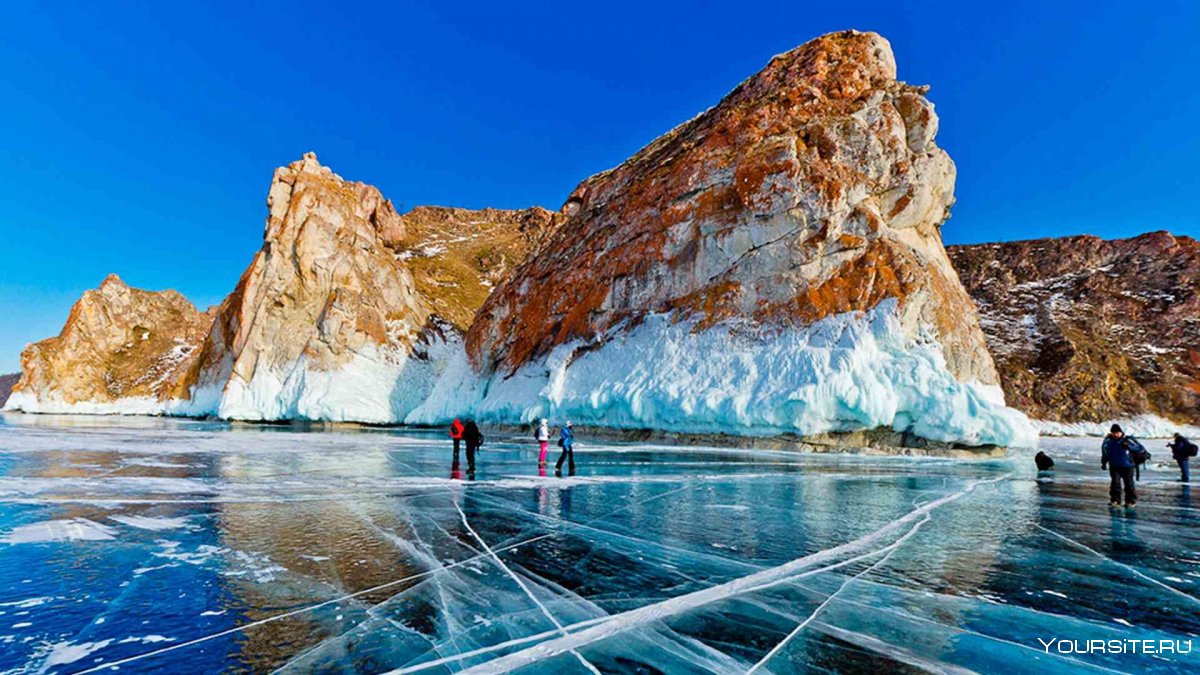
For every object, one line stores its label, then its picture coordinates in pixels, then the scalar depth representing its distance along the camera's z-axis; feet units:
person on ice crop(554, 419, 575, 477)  55.79
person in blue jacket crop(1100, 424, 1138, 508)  40.27
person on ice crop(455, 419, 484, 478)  53.81
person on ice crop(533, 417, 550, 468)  58.47
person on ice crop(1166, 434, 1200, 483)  58.95
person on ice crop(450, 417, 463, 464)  54.70
